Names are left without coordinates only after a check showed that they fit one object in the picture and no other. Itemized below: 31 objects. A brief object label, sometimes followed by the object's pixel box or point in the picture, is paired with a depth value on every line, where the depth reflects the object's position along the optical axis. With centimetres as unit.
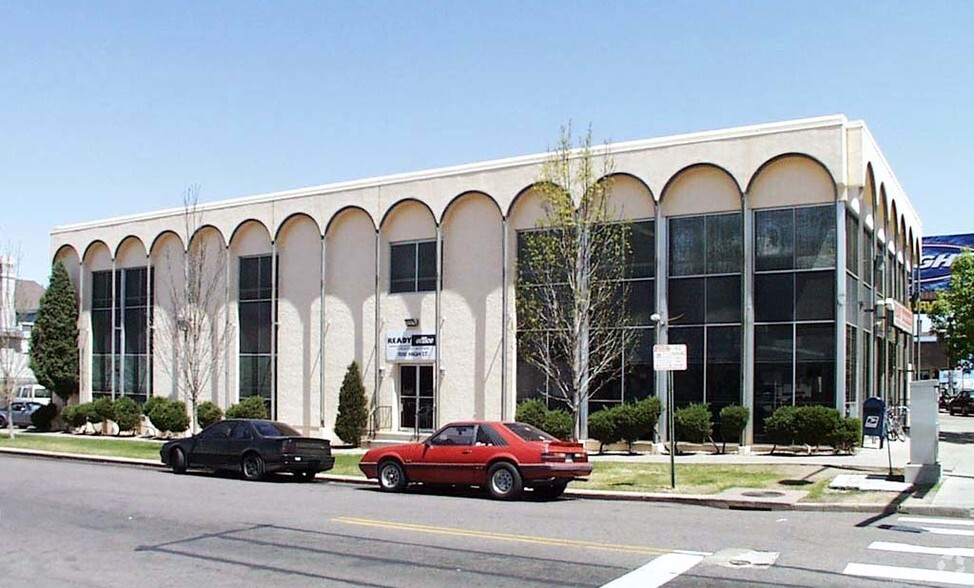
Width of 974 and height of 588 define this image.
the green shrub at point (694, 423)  2527
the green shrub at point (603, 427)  2625
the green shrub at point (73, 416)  3906
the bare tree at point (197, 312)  3559
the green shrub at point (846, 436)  2391
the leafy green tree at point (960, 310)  3525
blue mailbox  2250
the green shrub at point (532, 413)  2716
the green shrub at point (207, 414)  3491
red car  1709
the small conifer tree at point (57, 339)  4038
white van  4946
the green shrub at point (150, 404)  3658
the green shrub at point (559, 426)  2698
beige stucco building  2528
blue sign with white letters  6159
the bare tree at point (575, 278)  2498
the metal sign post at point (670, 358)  1777
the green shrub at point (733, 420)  2502
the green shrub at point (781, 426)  2438
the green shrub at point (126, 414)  3747
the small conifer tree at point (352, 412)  3089
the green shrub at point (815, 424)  2395
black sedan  2147
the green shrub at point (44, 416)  4156
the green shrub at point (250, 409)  3353
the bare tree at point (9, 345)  3869
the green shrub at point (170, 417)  3575
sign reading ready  3083
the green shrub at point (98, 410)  3841
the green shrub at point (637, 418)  2602
